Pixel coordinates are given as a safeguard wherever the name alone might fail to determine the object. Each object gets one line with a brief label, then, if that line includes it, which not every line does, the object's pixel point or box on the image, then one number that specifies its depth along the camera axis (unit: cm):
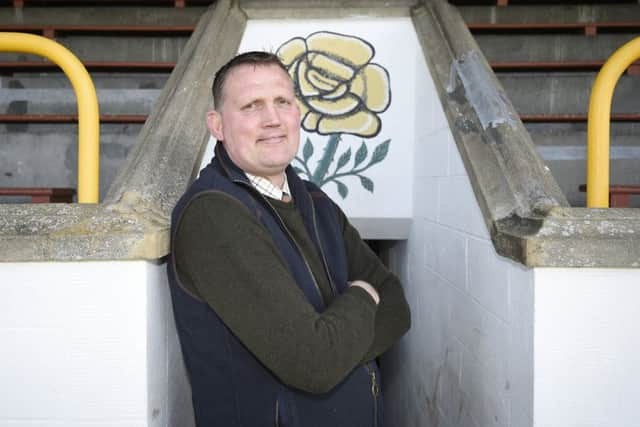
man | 103
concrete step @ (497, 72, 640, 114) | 301
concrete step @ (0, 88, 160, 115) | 298
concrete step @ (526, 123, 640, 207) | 260
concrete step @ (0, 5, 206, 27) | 353
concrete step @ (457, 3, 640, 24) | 344
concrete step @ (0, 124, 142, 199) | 278
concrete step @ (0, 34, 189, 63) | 340
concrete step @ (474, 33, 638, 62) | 323
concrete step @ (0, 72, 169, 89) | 318
